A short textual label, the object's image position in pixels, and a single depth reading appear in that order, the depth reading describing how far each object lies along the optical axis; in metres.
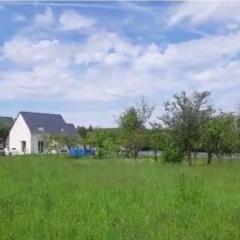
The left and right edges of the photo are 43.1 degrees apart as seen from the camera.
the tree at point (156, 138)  17.12
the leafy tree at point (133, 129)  22.16
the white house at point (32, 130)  34.17
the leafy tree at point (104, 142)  23.39
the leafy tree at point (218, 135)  16.49
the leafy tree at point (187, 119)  16.29
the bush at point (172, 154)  16.07
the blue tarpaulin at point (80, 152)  25.53
